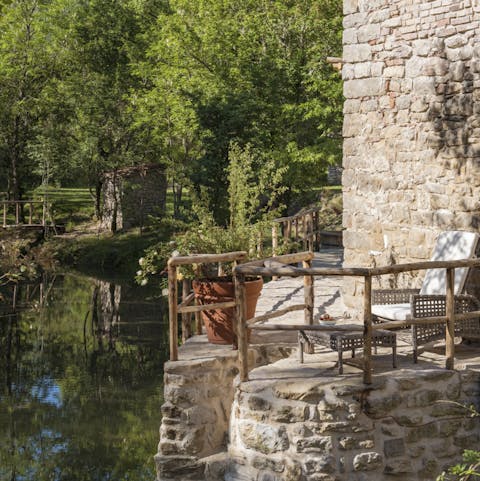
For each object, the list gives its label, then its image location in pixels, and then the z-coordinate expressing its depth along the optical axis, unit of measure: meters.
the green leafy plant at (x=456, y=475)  6.18
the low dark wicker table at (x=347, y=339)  6.04
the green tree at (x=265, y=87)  20.42
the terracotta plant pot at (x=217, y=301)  7.39
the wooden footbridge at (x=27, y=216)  26.81
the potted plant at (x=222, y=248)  7.46
